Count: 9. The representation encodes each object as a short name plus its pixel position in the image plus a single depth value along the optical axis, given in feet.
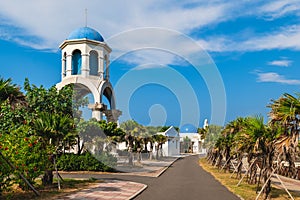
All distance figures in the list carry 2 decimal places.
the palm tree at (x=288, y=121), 41.06
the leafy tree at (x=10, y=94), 60.32
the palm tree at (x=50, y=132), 55.21
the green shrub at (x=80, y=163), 86.94
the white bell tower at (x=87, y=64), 108.99
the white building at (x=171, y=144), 232.32
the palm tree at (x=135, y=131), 124.36
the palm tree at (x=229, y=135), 82.84
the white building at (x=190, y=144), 311.17
